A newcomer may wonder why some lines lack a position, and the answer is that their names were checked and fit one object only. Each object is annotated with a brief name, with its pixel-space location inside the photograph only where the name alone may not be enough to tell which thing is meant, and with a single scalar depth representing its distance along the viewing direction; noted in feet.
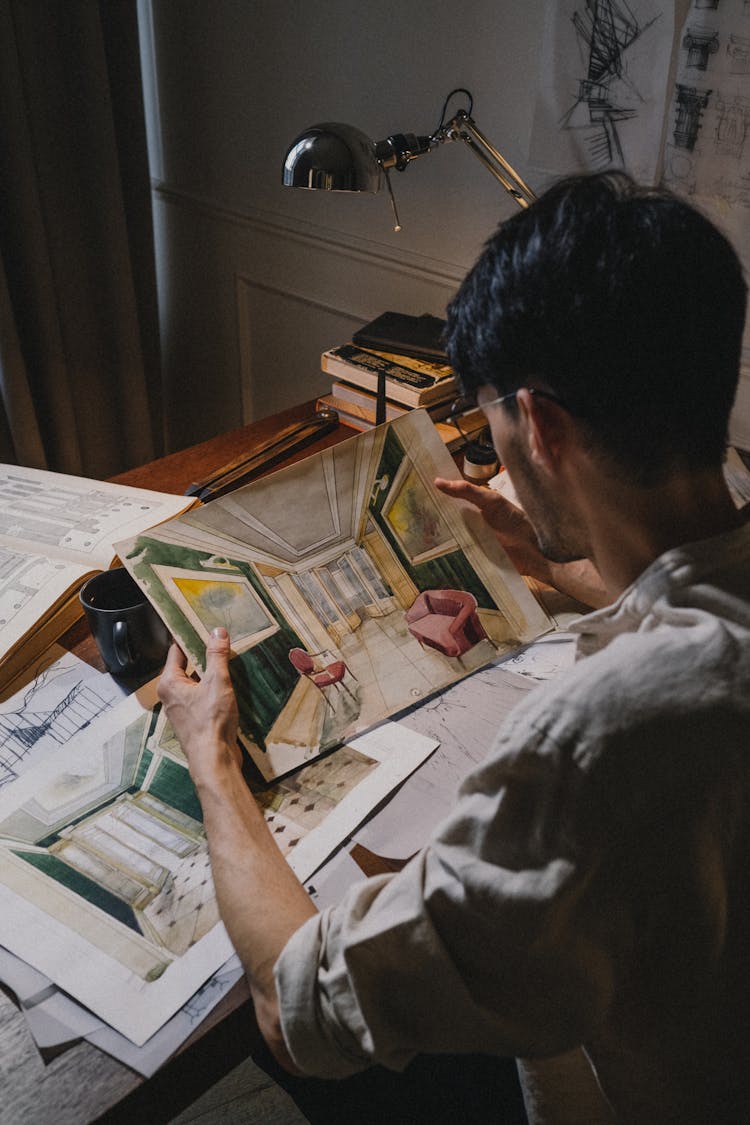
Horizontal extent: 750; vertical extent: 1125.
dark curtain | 5.52
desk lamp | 3.29
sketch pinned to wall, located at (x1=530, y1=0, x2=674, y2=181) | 3.96
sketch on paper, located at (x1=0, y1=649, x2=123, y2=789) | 2.53
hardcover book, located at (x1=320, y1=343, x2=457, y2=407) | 4.19
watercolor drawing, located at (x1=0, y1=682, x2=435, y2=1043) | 1.93
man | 1.59
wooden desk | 1.70
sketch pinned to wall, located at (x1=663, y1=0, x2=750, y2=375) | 3.72
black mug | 2.71
